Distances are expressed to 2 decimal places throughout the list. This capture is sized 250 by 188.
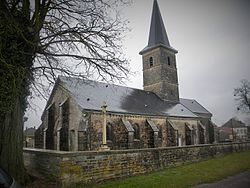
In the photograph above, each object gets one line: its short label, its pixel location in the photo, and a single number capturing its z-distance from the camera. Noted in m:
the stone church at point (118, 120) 20.39
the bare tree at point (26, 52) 7.93
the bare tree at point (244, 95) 42.34
